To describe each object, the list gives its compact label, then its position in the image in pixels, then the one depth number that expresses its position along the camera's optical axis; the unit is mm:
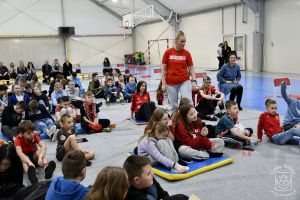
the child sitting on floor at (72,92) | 8406
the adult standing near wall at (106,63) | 17141
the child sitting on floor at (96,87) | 10216
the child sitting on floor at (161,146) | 3783
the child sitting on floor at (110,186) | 1902
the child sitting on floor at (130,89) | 9445
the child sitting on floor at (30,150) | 3898
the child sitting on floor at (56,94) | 7316
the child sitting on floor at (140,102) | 6703
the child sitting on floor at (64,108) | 6262
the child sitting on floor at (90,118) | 6027
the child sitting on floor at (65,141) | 4344
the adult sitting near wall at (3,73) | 14565
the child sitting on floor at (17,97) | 6898
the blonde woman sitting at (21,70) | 15383
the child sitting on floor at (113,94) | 9500
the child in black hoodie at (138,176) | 2436
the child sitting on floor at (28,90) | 7105
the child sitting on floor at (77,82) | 10094
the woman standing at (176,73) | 5750
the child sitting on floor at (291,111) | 5090
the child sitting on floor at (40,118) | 5816
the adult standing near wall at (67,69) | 15203
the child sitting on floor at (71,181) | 2234
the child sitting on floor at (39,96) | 6931
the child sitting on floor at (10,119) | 5552
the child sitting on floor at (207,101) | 7023
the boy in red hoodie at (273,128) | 4789
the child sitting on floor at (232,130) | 4750
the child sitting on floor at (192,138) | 4145
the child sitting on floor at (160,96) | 8285
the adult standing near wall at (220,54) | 16045
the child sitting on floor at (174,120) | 4270
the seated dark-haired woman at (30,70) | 15195
